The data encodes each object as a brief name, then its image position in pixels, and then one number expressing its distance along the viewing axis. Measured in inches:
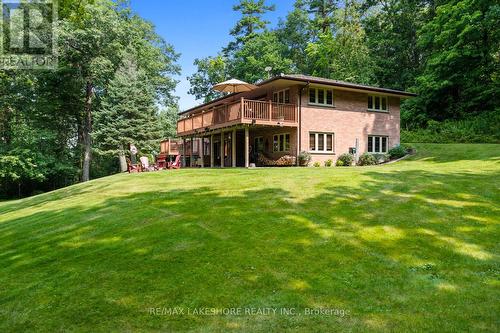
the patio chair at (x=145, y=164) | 1122.4
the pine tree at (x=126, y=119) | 1298.0
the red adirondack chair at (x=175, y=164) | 1218.6
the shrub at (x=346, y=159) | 974.4
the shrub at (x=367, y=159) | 983.6
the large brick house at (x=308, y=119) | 911.0
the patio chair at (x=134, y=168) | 1131.3
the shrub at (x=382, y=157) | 1013.8
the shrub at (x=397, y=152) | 1027.9
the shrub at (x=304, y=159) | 930.7
